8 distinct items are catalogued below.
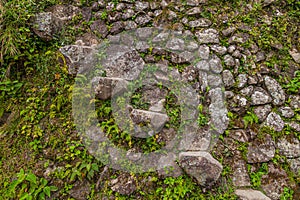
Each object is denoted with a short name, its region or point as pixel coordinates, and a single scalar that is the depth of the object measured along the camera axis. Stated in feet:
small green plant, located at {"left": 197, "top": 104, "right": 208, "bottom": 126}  13.30
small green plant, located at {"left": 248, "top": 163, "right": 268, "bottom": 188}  12.28
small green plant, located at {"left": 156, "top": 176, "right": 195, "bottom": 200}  11.60
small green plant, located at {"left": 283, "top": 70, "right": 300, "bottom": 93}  13.97
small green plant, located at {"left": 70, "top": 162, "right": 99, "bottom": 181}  11.85
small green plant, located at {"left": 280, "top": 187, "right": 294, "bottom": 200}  12.04
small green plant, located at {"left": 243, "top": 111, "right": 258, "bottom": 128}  13.33
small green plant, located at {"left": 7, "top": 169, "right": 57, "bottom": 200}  11.38
